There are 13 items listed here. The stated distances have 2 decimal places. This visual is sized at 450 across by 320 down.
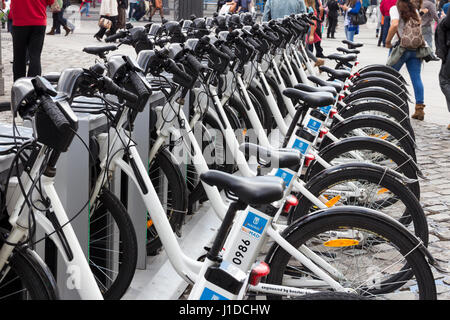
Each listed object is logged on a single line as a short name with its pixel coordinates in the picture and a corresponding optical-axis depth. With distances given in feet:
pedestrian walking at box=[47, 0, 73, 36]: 72.38
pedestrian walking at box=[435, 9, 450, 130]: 30.07
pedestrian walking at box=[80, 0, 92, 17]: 103.72
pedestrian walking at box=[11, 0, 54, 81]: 28.60
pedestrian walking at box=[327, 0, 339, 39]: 81.79
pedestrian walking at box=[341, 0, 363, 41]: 66.90
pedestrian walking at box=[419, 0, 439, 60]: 38.75
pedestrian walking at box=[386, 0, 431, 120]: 32.78
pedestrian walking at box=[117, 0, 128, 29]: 74.59
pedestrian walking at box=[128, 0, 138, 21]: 98.22
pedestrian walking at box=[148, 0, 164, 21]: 84.65
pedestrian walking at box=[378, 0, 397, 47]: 66.48
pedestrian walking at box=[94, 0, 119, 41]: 65.80
